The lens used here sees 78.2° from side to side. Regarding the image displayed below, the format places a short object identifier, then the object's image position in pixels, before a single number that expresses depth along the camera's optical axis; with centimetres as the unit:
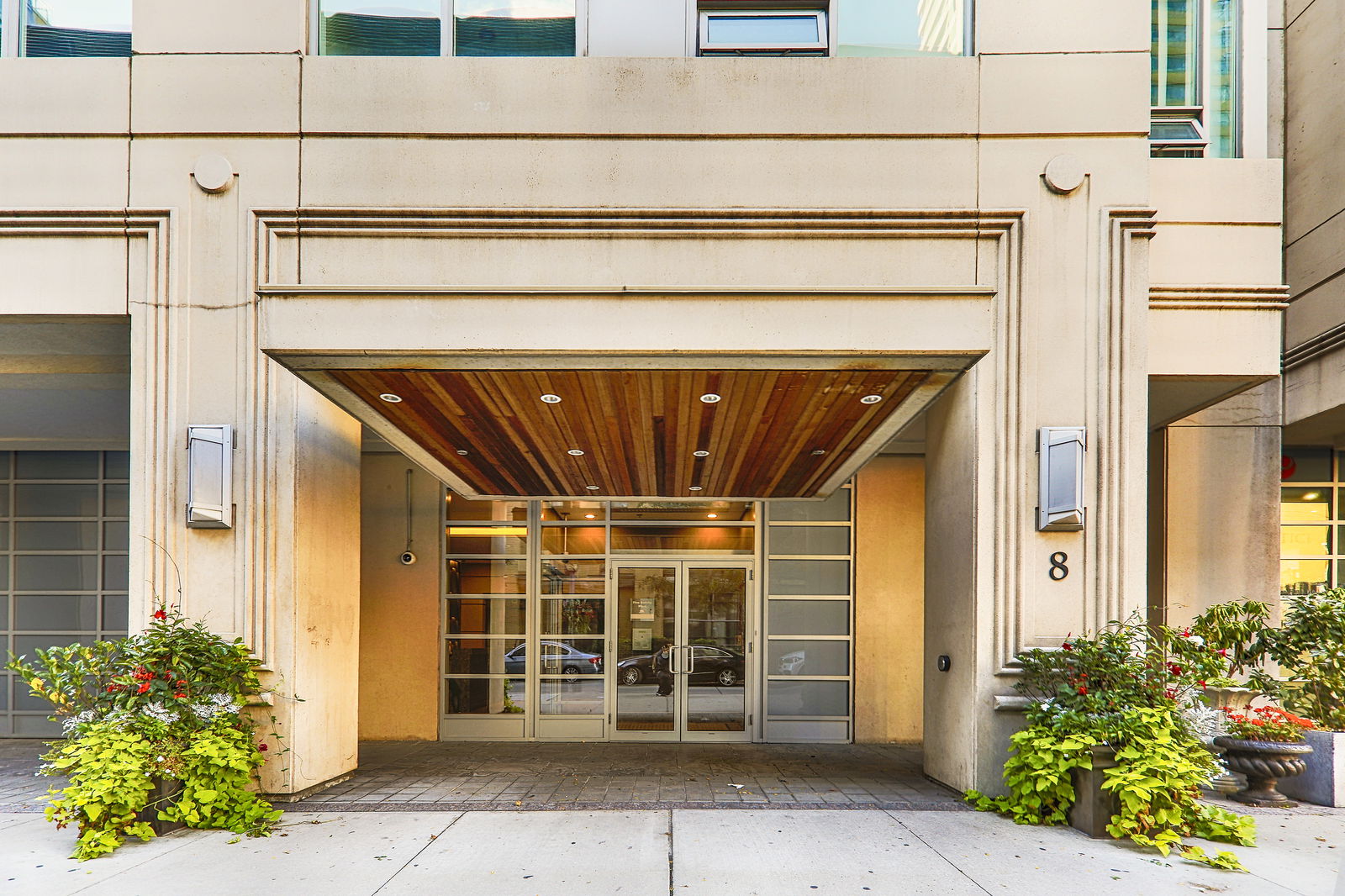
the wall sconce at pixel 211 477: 655
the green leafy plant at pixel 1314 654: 714
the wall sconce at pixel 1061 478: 640
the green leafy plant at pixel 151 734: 544
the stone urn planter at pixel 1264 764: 670
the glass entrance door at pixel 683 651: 1040
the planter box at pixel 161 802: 570
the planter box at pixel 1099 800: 568
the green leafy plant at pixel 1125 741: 550
